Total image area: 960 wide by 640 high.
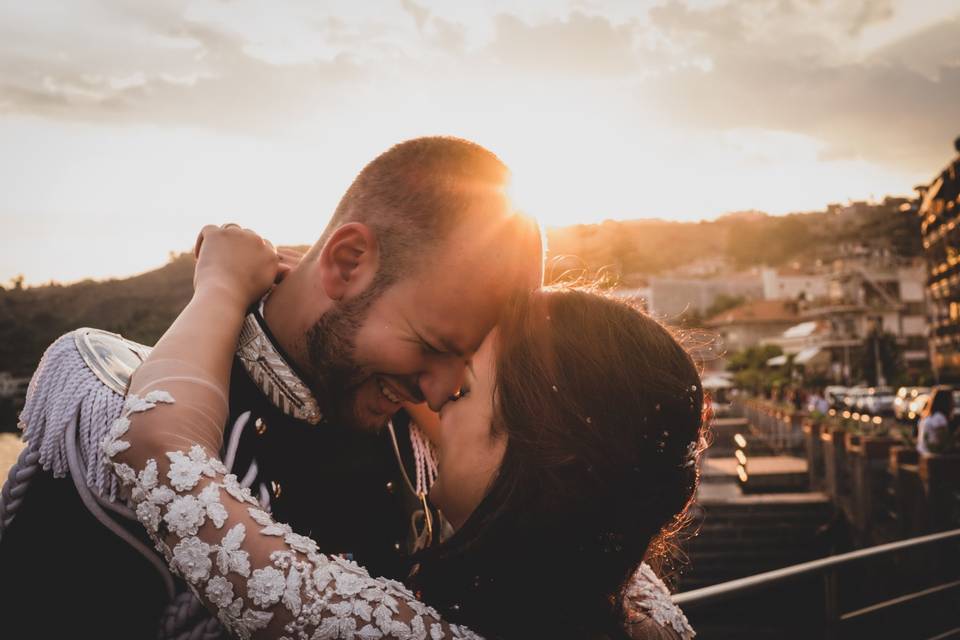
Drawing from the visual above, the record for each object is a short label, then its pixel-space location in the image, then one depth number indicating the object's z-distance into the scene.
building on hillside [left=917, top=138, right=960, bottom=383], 50.63
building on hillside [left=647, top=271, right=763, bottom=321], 118.00
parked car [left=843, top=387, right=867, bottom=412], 41.12
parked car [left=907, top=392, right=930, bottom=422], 27.33
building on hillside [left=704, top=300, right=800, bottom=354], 98.62
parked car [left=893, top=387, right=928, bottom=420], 34.16
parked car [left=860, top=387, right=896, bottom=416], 41.41
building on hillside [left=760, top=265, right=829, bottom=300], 125.12
